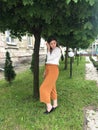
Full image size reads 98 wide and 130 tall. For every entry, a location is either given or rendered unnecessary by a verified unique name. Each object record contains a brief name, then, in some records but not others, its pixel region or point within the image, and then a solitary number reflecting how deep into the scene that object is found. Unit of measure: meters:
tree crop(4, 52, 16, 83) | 3.79
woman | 2.21
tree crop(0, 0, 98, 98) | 1.87
